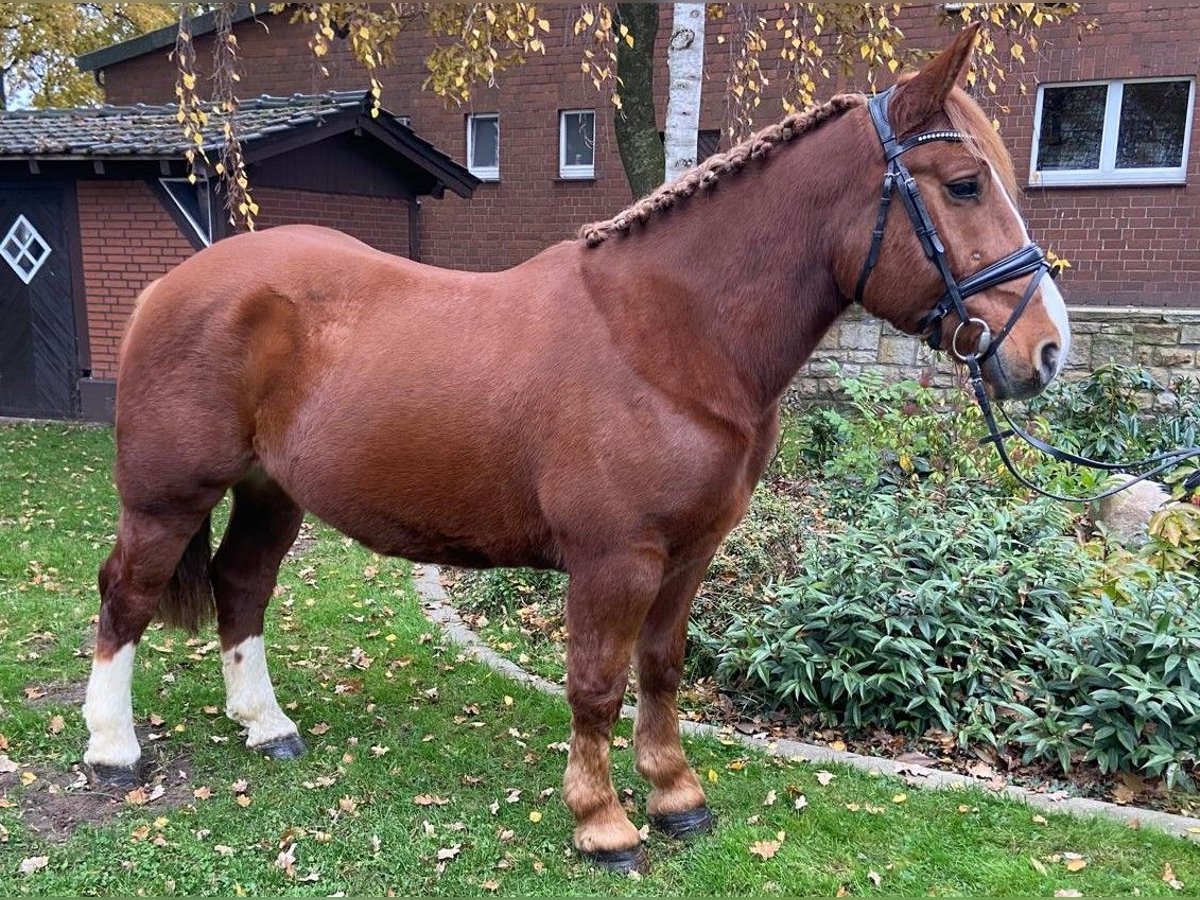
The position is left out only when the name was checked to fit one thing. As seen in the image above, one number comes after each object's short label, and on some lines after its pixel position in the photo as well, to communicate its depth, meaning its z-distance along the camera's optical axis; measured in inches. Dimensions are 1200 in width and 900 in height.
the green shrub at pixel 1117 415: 270.5
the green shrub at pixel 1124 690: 136.0
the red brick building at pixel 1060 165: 392.5
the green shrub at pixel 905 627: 152.5
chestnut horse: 98.1
